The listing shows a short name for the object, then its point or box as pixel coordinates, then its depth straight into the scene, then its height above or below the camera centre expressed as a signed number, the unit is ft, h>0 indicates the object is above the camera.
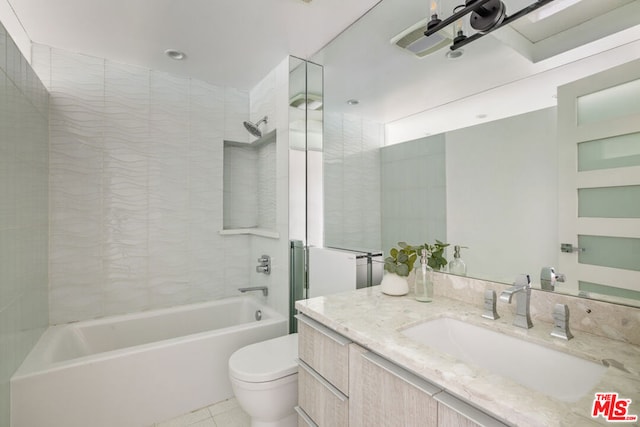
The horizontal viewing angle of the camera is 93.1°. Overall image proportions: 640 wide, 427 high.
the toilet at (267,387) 5.09 -2.88
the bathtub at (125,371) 5.32 -3.03
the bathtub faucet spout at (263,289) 8.67 -2.05
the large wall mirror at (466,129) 3.58 +1.40
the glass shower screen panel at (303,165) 7.58 +1.33
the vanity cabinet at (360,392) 2.55 -1.80
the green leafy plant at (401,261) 4.88 -0.72
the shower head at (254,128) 8.96 +2.67
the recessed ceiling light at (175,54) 7.38 +4.08
